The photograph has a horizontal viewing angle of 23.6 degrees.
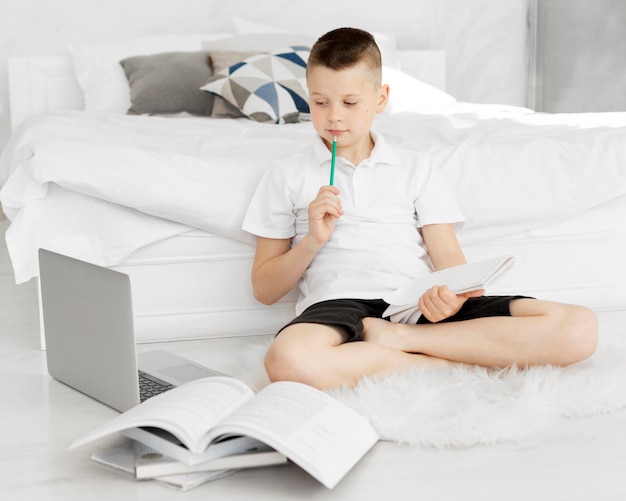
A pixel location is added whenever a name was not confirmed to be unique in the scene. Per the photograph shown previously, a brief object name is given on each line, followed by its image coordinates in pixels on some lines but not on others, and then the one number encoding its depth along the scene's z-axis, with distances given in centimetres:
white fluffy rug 237
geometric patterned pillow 383
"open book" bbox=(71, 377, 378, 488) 220
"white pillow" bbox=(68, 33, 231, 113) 420
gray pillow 405
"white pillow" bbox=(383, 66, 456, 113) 407
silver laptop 245
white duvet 280
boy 254
